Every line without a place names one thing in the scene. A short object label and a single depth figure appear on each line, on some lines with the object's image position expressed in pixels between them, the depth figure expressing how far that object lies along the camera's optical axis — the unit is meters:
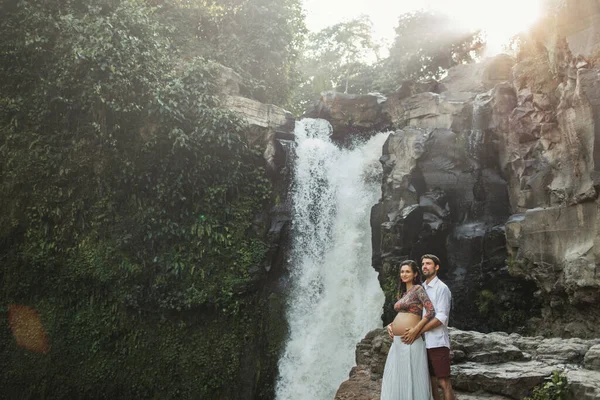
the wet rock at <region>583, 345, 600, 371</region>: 5.88
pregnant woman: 4.77
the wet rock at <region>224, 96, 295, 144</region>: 14.84
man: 4.75
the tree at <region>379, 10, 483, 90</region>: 25.12
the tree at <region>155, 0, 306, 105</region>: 17.02
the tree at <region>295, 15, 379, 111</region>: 30.45
